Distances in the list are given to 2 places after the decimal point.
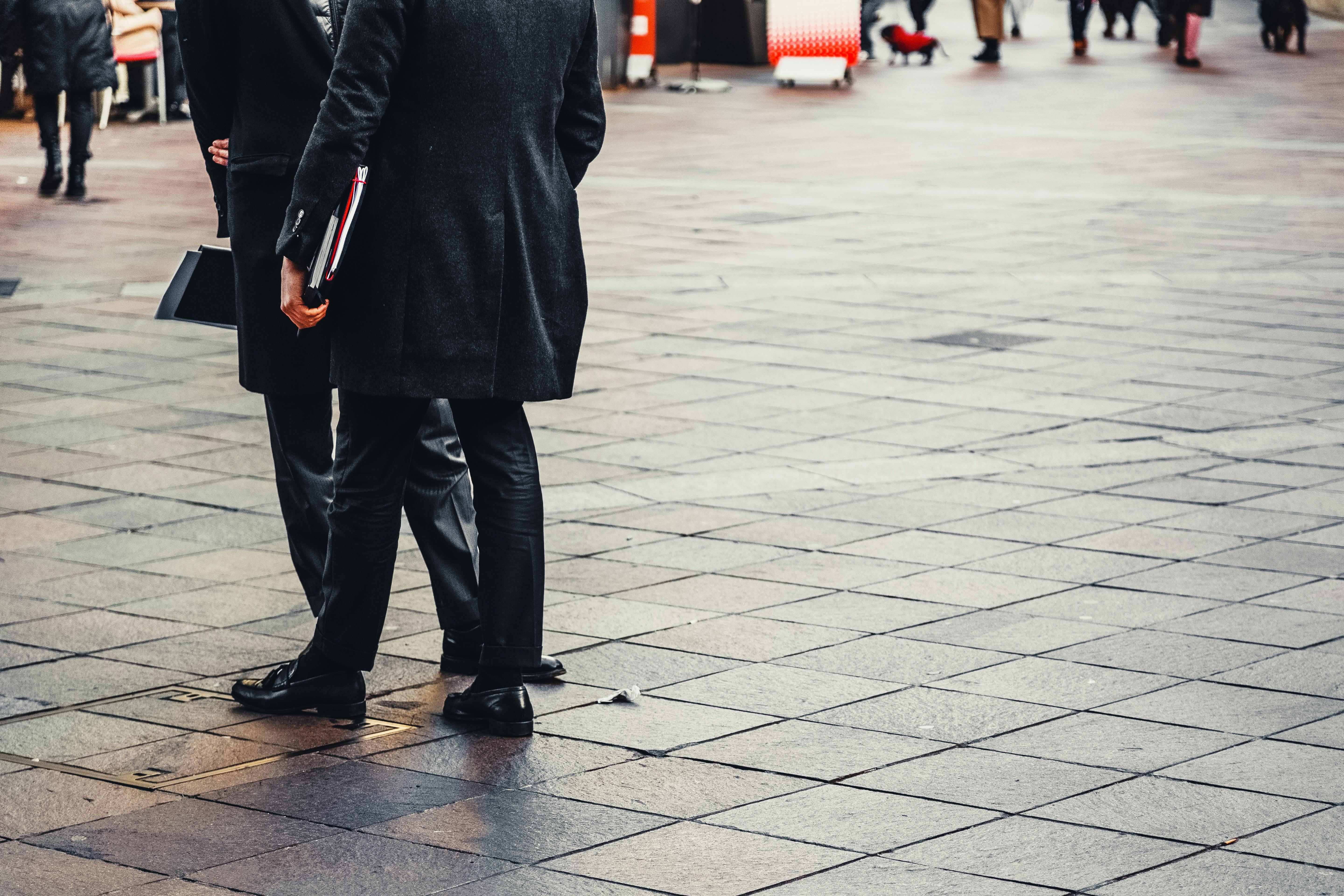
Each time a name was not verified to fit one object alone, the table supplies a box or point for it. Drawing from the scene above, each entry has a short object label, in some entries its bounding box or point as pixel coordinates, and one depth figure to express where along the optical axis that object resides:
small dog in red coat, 50.00
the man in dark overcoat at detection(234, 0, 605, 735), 7.17
